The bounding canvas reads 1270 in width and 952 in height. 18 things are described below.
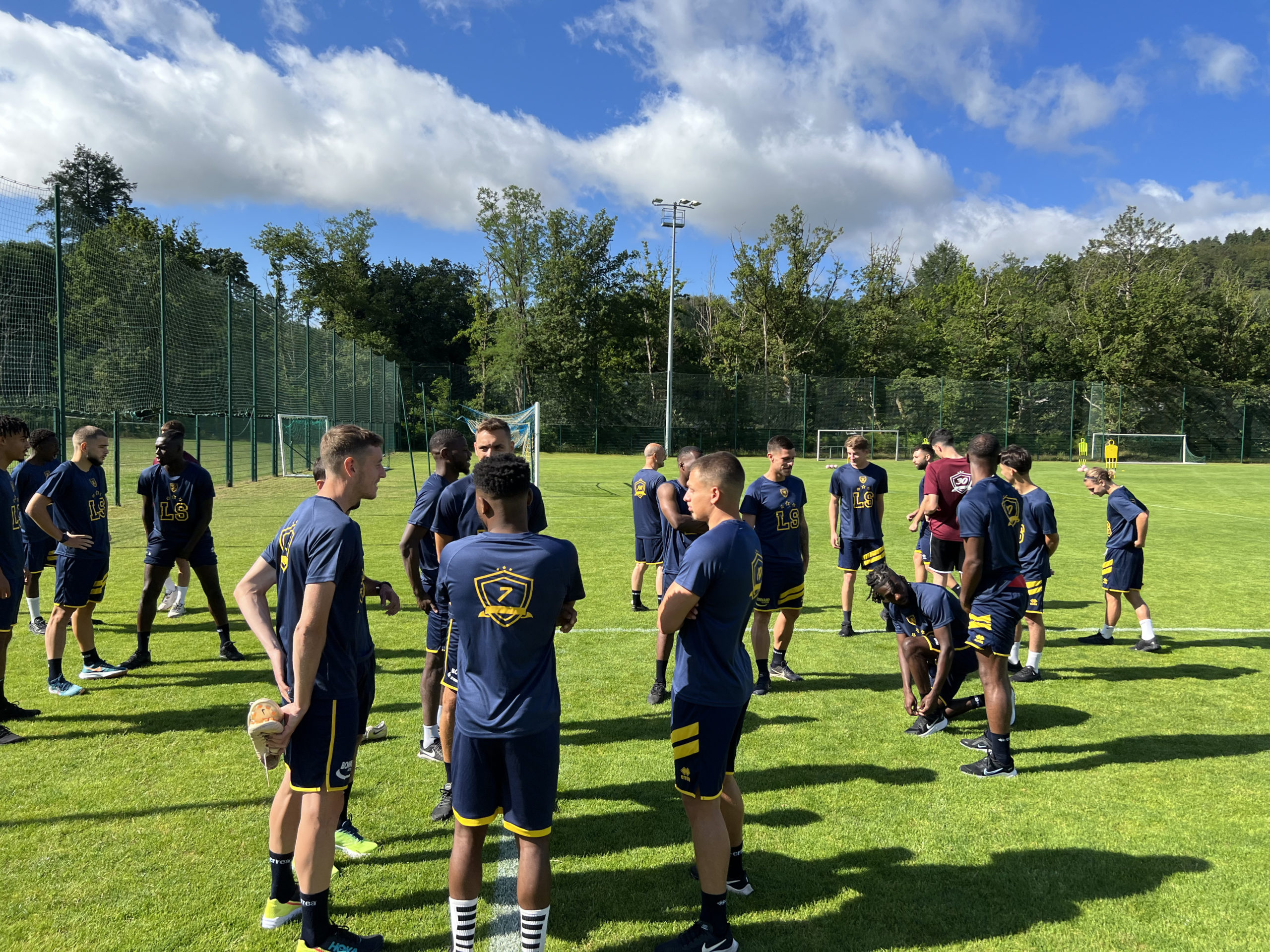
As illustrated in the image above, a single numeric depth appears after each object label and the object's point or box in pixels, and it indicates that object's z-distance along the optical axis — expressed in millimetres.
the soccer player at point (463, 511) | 4363
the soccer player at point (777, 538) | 6387
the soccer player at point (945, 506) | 7559
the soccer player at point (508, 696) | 2766
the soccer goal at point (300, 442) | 25391
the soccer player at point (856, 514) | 8125
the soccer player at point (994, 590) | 4957
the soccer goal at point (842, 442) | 43688
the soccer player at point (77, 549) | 6039
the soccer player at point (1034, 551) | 6934
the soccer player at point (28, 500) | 6881
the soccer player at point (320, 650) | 2934
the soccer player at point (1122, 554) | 7863
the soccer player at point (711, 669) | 3156
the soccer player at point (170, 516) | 6730
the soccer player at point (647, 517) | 8680
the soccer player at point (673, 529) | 5367
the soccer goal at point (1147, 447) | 43969
